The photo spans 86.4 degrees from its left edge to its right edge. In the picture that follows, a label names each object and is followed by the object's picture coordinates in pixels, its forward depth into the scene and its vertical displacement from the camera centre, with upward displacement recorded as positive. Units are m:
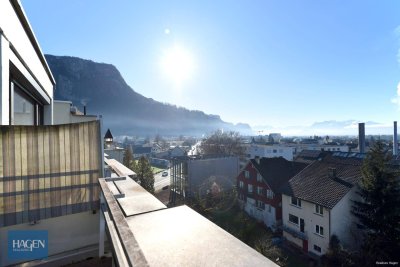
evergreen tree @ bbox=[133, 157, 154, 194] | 22.94 -4.42
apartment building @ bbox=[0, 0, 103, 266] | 2.74 -0.47
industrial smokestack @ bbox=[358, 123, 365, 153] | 30.36 -0.85
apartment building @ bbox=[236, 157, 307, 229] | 19.23 -5.28
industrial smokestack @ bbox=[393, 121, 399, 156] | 35.31 -1.64
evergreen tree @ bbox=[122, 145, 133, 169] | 23.95 -2.74
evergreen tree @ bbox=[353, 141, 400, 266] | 12.17 -4.80
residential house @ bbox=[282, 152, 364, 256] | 13.84 -5.15
